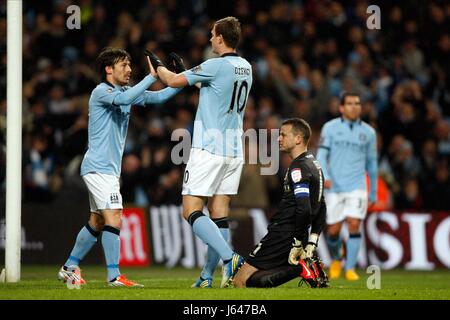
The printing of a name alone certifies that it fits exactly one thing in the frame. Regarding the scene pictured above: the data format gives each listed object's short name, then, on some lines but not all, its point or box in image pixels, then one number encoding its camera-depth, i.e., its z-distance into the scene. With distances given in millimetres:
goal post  21125
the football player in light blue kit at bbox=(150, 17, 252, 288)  18766
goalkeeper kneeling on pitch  18797
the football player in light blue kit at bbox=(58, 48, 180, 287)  19750
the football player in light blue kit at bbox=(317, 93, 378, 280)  27734
